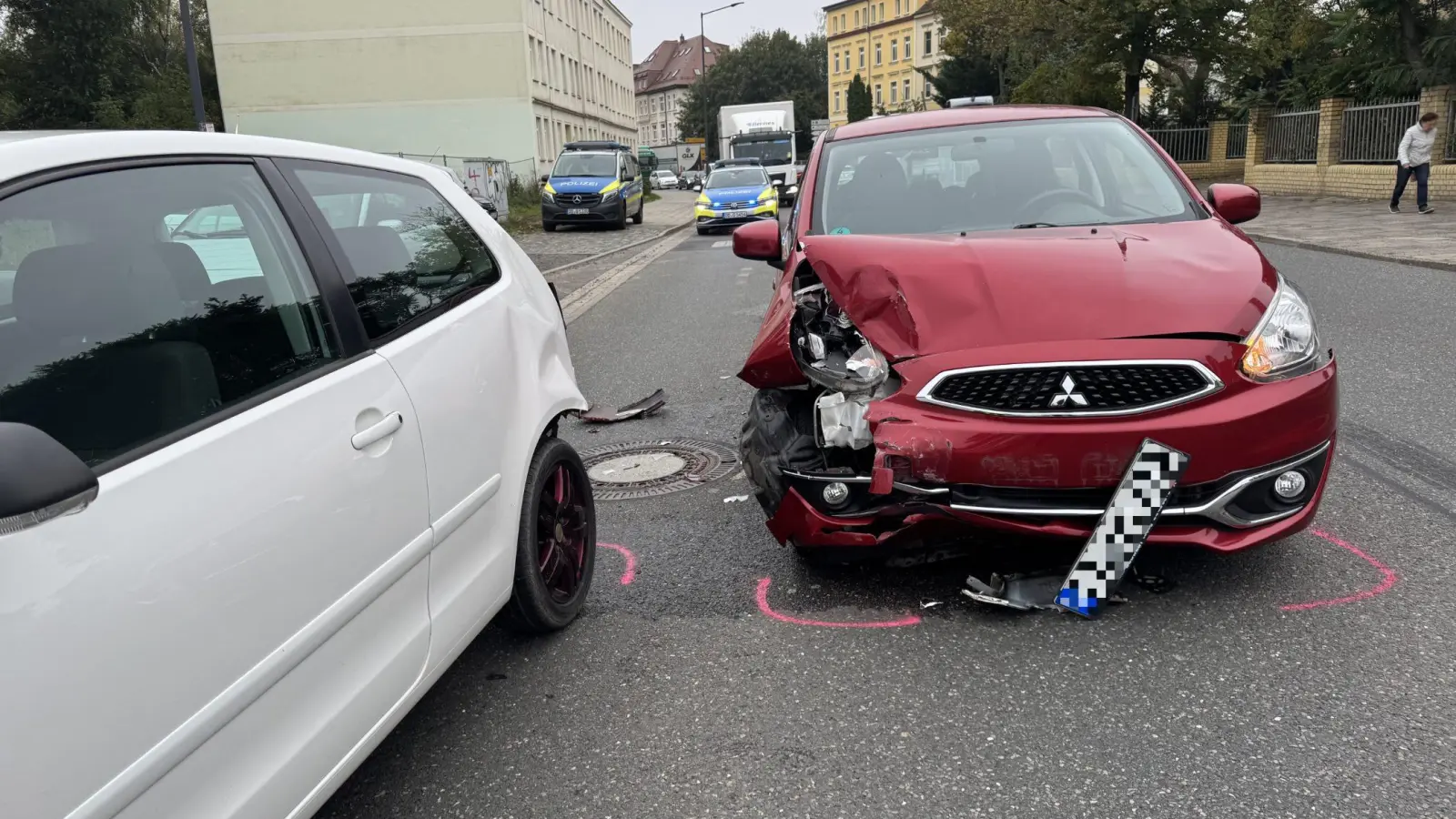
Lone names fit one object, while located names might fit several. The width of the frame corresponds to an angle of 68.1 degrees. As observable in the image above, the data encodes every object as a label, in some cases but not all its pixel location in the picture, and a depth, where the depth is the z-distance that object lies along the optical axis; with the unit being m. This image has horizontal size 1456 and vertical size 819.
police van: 26.47
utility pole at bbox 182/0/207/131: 17.38
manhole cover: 5.18
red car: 3.16
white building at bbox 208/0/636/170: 45.25
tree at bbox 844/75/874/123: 93.94
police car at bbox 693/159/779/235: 25.38
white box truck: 34.44
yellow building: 100.50
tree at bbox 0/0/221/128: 53.91
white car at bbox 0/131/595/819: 1.54
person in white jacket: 18.08
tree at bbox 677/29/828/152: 100.44
